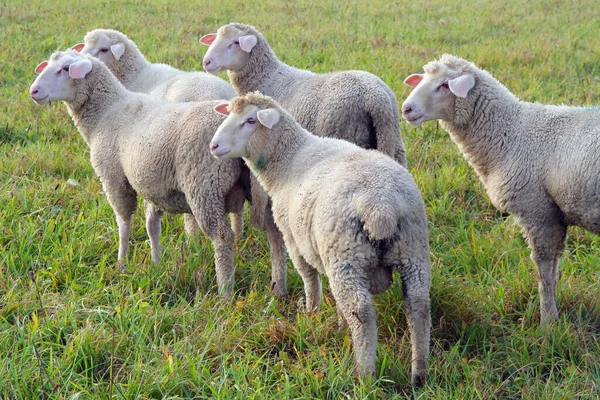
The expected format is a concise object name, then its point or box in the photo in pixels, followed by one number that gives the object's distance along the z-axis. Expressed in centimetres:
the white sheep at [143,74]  509
